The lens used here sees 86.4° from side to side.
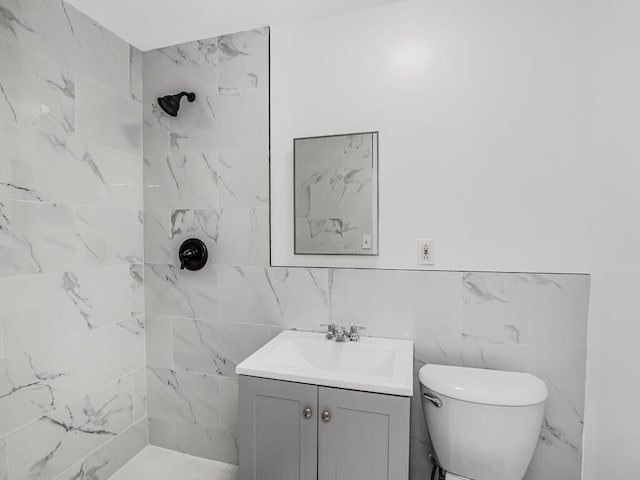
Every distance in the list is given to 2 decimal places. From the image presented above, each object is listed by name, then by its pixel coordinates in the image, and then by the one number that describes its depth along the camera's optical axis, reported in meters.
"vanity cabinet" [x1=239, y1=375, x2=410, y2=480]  1.11
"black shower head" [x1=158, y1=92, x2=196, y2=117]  1.72
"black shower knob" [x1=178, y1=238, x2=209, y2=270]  1.74
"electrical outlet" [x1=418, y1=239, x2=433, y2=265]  1.49
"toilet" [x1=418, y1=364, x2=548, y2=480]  1.16
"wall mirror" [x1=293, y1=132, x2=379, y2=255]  1.54
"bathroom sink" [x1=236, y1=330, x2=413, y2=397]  1.15
